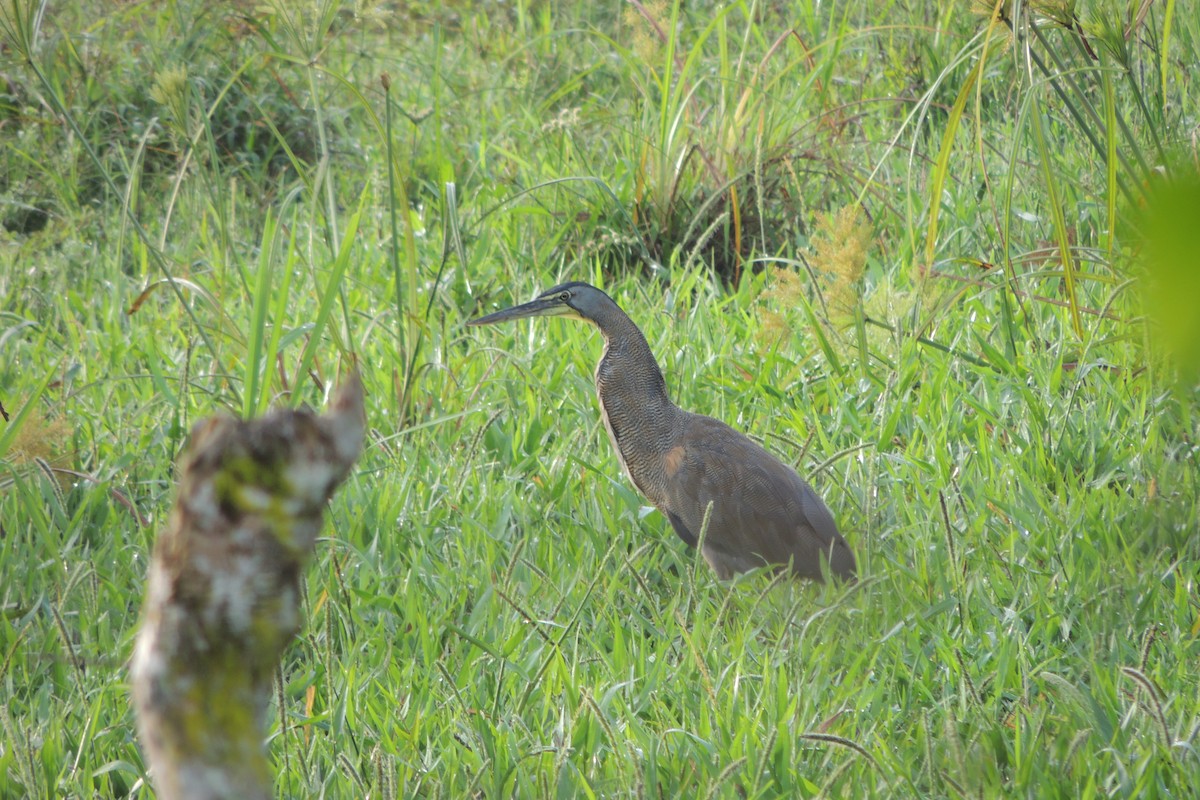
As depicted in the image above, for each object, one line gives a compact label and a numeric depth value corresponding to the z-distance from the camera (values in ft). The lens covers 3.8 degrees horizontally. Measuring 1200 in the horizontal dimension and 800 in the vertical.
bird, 70.40
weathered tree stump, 26.29
